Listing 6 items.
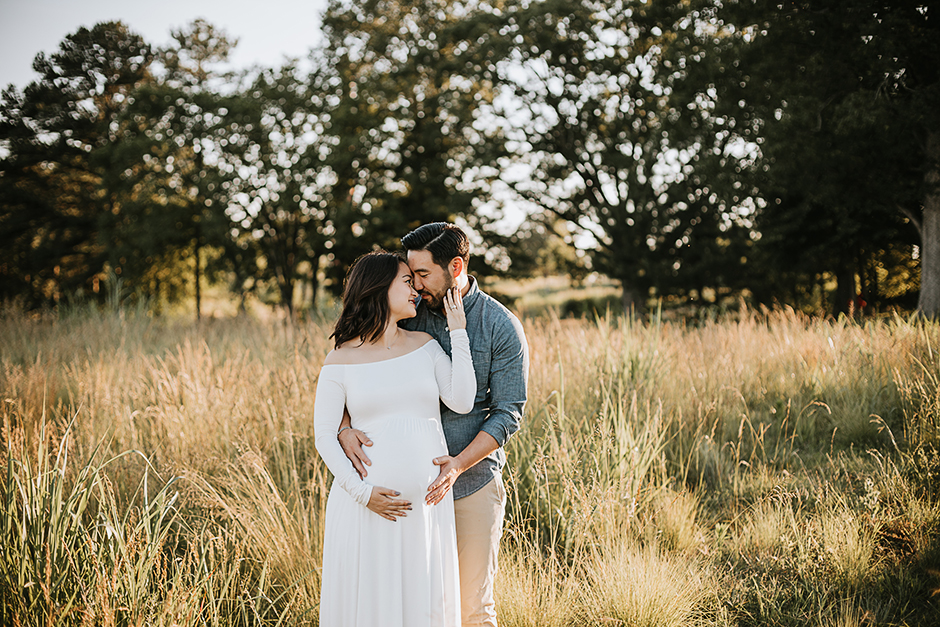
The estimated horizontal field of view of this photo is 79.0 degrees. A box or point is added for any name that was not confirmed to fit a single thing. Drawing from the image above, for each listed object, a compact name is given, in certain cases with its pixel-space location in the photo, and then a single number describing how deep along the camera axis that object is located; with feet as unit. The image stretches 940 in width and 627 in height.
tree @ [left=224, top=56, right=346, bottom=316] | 69.36
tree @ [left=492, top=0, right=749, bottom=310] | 57.11
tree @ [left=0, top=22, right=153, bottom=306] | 78.43
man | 7.70
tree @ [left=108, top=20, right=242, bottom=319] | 70.33
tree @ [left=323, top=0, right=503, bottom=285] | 66.59
